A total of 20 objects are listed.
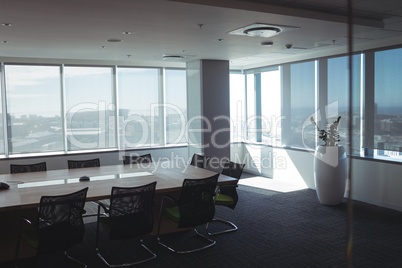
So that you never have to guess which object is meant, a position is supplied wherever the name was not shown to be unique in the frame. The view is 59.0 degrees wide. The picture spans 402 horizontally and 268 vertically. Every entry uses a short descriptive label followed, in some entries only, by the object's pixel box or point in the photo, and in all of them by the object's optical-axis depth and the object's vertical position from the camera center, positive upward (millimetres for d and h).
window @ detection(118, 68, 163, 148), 8734 +426
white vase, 6207 -915
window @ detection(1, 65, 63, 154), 7699 +369
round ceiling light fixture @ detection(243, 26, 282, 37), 4660 +1224
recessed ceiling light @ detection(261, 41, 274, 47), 5891 +1321
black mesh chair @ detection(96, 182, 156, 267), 3807 -969
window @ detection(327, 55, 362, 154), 6594 +465
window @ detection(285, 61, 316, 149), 7641 +425
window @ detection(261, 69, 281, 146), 8688 +387
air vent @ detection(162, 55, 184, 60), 7359 +1401
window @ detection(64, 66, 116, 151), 8234 +398
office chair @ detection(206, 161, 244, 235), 4902 -1004
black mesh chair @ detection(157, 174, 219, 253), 4172 -967
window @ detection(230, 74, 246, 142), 9906 +443
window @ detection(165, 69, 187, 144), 9211 +461
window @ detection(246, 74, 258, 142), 9648 +344
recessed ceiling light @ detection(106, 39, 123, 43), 5445 +1294
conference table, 4148 -781
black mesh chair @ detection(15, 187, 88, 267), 3496 -1007
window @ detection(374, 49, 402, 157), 5859 +312
